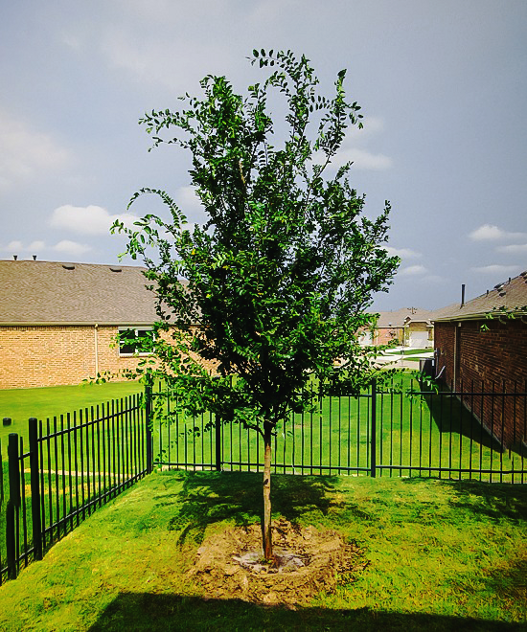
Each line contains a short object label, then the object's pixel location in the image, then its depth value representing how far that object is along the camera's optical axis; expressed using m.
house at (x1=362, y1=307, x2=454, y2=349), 53.22
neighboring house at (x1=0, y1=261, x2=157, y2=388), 19.36
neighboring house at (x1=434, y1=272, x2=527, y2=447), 8.90
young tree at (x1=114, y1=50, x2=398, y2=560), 4.24
